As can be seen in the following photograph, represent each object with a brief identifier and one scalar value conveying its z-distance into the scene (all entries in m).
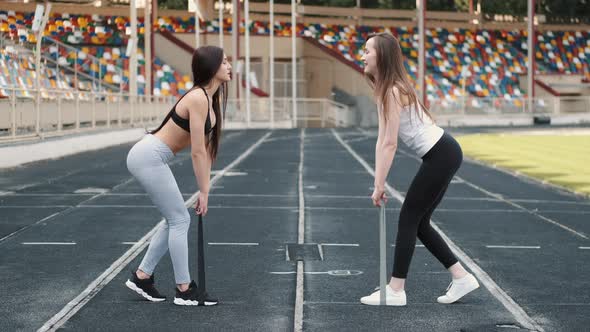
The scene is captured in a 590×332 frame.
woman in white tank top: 7.44
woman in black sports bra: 7.43
